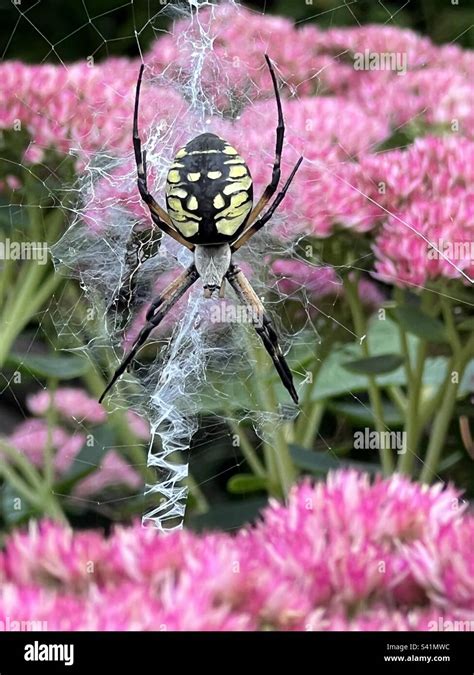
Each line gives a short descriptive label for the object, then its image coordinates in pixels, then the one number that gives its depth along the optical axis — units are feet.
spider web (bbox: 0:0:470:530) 1.12
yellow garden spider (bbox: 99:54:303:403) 1.02
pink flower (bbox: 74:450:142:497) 1.11
